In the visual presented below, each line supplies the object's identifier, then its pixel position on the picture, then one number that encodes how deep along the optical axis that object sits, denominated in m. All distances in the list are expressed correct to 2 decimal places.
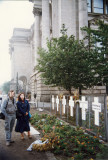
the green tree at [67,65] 12.53
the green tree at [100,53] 12.19
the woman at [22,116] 6.56
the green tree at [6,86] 66.20
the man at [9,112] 6.03
